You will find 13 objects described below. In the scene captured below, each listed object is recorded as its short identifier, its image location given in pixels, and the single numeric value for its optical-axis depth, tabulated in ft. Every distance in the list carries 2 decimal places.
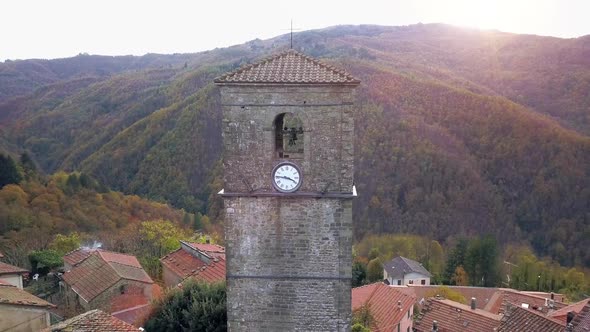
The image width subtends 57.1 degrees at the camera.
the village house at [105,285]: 70.69
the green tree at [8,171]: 125.08
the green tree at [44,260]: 89.20
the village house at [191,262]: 77.20
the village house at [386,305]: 82.43
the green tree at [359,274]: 134.10
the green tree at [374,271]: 146.09
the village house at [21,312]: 50.06
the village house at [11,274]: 63.62
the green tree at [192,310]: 53.01
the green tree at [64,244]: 99.56
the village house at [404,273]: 149.07
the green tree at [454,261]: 157.69
